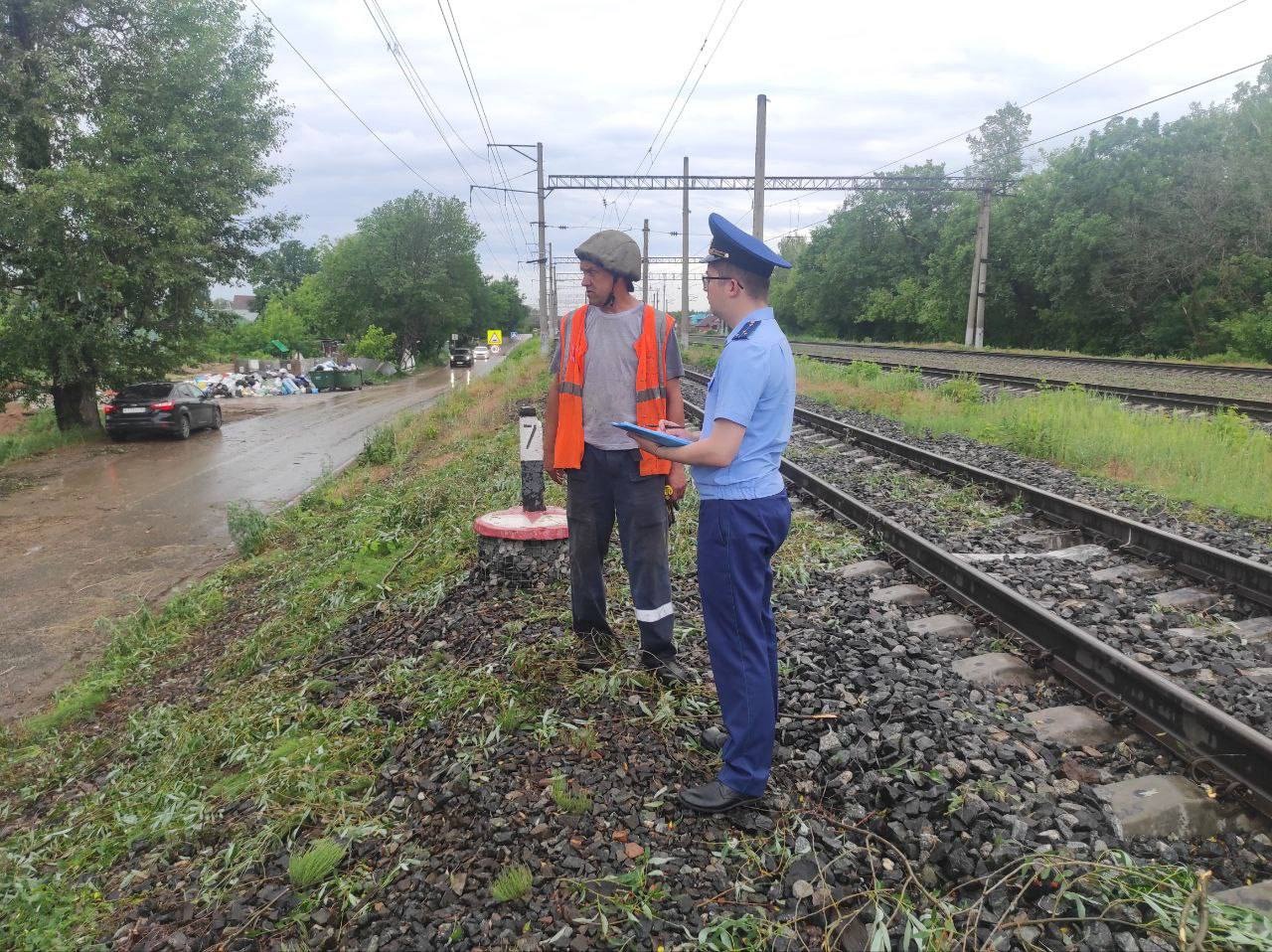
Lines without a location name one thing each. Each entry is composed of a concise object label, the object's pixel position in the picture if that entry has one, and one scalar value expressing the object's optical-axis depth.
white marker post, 5.72
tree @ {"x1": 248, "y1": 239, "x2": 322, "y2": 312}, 22.81
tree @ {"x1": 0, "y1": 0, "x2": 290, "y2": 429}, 17.16
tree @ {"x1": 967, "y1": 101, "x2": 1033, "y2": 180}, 74.50
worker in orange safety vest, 3.95
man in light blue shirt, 2.88
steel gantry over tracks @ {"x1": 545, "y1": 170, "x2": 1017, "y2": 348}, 32.84
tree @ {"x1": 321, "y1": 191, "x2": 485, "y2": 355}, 65.25
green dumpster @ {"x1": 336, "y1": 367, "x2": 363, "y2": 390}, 42.66
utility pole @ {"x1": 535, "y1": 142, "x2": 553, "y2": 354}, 38.40
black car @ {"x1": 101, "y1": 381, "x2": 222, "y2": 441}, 20.39
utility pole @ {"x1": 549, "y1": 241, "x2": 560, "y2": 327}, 45.58
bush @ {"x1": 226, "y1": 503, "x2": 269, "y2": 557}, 9.66
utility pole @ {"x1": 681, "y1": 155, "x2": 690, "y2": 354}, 34.19
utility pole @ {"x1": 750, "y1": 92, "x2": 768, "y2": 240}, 20.75
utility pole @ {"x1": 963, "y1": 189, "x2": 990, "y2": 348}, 36.12
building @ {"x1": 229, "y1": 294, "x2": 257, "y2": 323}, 110.46
